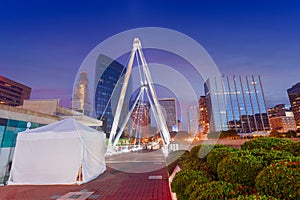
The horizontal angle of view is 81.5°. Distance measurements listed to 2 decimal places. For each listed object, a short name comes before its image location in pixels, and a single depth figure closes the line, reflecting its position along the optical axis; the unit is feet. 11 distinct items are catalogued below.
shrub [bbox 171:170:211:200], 9.07
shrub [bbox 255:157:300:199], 5.56
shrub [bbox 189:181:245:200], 6.47
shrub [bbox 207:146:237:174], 10.54
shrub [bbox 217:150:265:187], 7.68
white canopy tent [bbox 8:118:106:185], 20.94
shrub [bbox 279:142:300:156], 10.04
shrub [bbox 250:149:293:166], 8.19
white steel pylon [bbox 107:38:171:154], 74.49
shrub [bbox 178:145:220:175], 12.16
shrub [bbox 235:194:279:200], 5.23
